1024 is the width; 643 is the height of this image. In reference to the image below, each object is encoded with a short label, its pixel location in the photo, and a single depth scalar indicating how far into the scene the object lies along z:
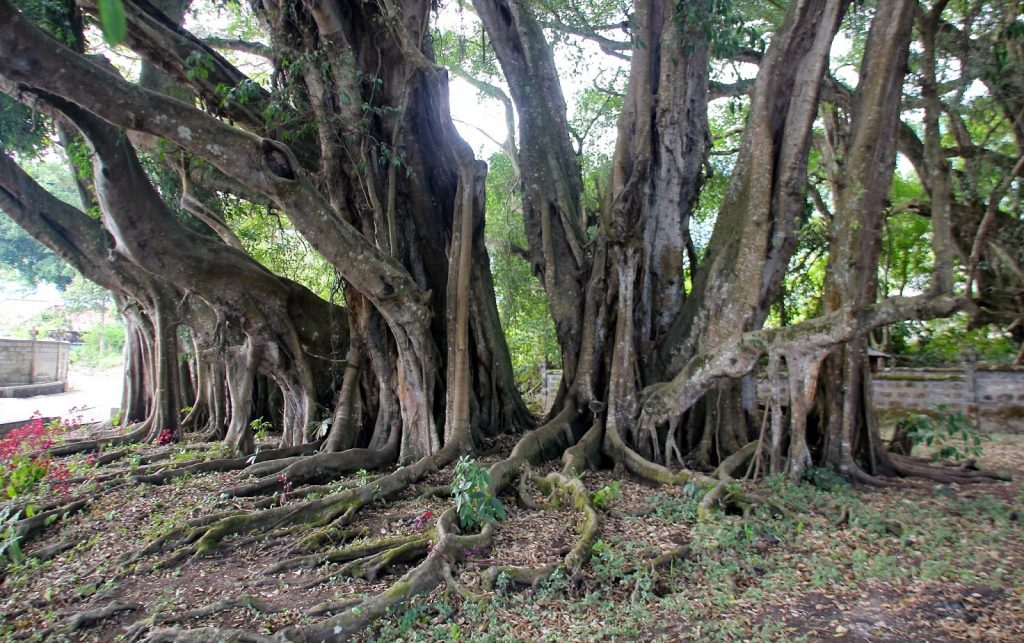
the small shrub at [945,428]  6.45
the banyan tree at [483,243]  5.86
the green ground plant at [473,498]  4.49
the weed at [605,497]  5.20
